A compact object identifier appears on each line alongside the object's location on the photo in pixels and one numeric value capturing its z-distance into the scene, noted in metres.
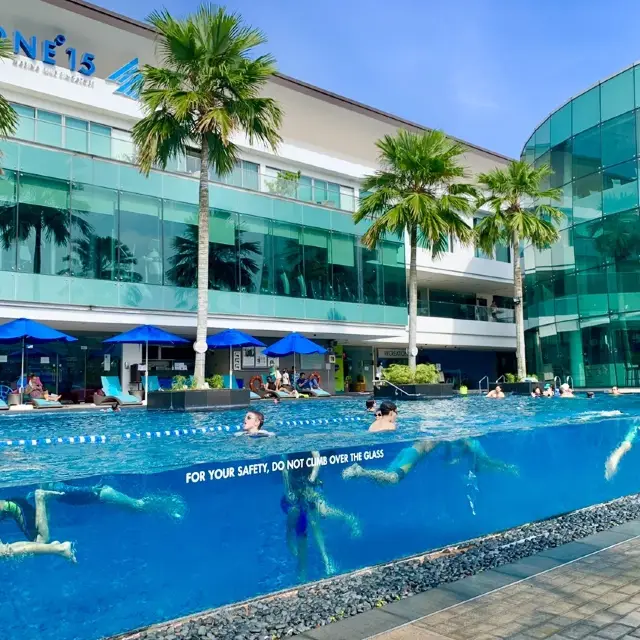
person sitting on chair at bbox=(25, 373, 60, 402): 19.92
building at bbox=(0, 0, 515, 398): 20.16
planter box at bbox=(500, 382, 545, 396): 26.86
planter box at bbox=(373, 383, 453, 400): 22.73
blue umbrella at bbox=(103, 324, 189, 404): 20.52
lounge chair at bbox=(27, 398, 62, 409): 19.12
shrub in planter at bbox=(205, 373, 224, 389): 19.25
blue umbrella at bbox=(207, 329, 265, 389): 22.64
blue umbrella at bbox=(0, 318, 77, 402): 18.02
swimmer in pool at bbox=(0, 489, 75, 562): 3.54
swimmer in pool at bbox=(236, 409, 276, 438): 9.66
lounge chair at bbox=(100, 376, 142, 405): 20.86
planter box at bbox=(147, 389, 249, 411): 17.50
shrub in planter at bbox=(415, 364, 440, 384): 23.28
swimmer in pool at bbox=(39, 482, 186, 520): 3.78
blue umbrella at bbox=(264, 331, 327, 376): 24.16
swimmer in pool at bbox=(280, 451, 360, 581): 4.94
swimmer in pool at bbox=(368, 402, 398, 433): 9.92
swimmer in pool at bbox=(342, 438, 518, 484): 5.47
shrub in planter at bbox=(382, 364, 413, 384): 23.30
